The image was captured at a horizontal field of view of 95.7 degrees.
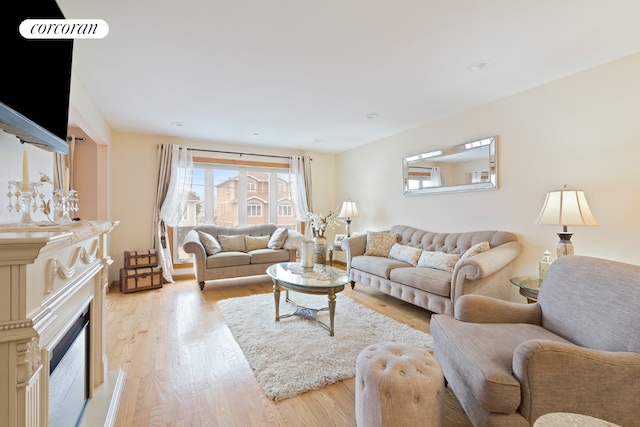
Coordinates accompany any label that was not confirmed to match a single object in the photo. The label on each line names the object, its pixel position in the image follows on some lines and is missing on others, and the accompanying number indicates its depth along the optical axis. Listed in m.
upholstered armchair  1.18
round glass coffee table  2.69
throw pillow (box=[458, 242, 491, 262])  3.05
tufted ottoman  1.31
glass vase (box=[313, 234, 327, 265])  4.87
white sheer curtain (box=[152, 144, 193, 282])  4.84
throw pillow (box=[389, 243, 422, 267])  3.76
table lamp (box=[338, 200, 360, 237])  5.44
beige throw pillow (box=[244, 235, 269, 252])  4.92
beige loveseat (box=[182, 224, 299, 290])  4.23
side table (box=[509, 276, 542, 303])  2.40
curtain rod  5.22
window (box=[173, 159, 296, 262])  5.31
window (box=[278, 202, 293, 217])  6.09
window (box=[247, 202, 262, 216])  5.76
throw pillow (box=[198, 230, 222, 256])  4.48
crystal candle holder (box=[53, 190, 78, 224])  1.56
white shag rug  2.04
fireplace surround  0.85
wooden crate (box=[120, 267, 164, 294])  4.11
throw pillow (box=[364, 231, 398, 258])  4.25
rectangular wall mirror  3.48
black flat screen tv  1.11
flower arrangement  4.99
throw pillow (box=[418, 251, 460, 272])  3.29
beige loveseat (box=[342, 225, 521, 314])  2.80
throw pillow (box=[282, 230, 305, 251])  4.88
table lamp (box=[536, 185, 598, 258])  2.36
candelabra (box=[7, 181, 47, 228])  1.23
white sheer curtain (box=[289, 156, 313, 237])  6.02
